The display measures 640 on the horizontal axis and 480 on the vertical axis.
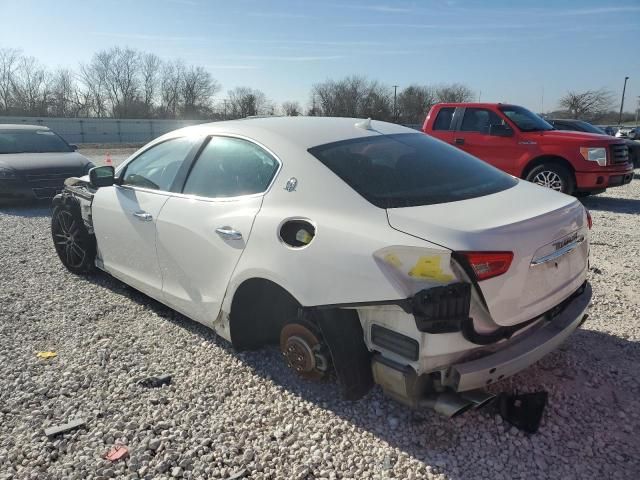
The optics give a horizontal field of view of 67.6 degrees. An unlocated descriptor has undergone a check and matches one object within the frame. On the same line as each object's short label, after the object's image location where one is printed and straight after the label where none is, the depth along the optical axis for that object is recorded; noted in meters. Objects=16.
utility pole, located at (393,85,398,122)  62.86
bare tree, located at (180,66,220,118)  69.69
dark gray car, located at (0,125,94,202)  8.58
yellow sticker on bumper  2.09
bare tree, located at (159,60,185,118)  70.50
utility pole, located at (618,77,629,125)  65.00
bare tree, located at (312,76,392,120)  64.12
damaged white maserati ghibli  2.16
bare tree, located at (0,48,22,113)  55.94
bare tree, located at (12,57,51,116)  54.66
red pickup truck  8.46
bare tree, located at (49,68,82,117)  56.06
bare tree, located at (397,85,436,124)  65.14
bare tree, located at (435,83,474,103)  71.31
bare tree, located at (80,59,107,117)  62.50
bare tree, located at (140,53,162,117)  70.04
